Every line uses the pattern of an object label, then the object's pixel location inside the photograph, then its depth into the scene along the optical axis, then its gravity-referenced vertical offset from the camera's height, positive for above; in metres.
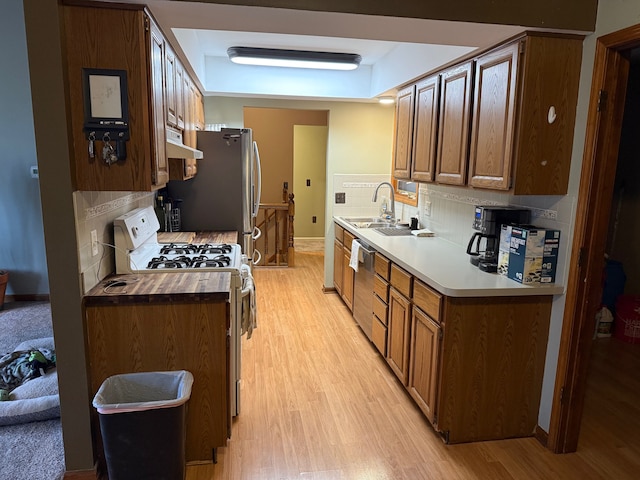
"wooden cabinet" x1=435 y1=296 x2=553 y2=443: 2.30 -1.02
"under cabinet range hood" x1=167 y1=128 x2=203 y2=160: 2.46 +0.10
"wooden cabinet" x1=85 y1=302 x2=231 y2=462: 2.01 -0.85
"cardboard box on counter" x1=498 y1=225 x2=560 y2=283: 2.29 -0.41
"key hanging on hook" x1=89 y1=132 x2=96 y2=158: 1.87 +0.09
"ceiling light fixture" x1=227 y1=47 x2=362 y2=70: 3.76 +0.94
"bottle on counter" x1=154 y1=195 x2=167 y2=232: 3.70 -0.39
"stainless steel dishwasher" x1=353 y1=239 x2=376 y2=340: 3.52 -1.00
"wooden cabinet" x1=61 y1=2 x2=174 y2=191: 1.82 +0.36
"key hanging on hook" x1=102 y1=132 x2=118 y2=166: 1.90 +0.05
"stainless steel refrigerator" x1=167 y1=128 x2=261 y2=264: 3.72 -0.17
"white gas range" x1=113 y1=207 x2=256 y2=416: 2.34 -0.55
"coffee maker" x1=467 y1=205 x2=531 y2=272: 2.56 -0.29
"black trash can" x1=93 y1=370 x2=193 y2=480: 1.81 -1.12
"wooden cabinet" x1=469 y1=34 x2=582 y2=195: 2.15 +0.30
